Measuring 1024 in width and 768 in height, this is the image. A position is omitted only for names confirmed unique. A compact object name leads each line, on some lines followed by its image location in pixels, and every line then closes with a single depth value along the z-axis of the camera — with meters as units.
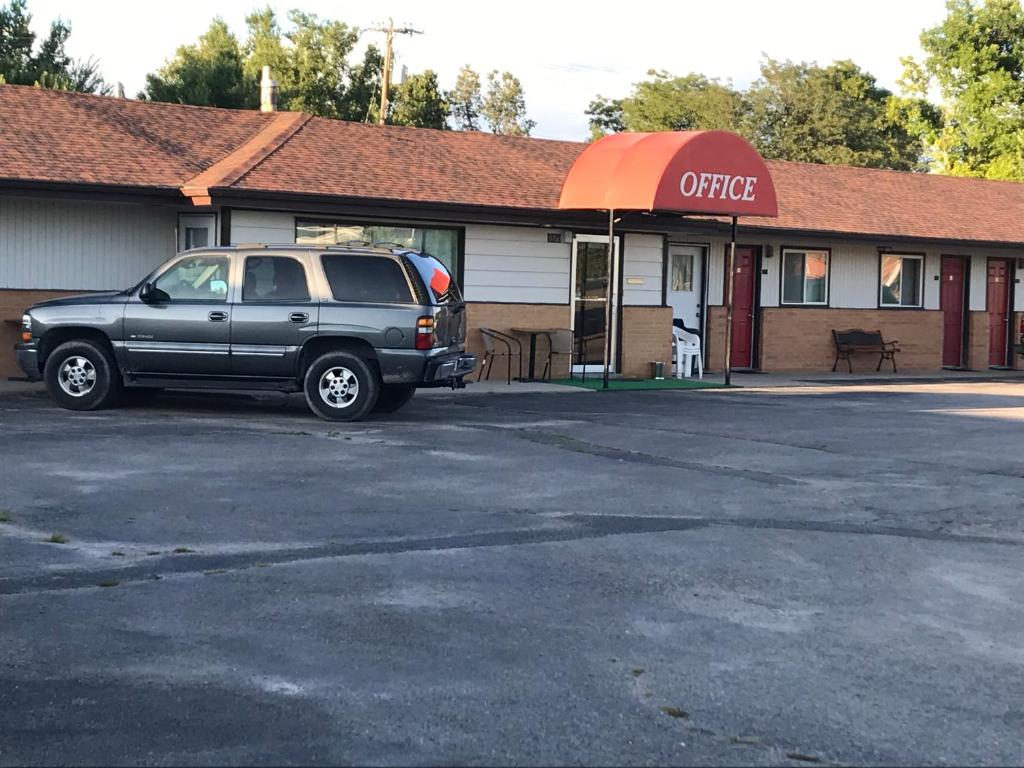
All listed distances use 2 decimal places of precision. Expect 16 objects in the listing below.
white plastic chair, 24.42
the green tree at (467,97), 86.81
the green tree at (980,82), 42.47
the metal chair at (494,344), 21.69
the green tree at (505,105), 86.00
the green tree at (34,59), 45.78
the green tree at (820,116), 65.38
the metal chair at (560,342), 22.20
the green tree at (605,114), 78.25
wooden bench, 27.70
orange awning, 20.34
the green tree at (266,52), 59.48
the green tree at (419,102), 53.84
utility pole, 49.59
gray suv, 15.30
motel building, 20.00
